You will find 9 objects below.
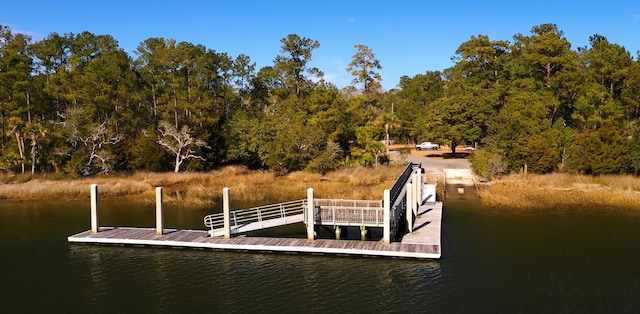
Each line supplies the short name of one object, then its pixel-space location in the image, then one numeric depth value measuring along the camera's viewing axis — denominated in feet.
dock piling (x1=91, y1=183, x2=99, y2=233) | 76.18
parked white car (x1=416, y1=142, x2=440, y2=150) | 244.01
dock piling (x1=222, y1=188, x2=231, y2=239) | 69.71
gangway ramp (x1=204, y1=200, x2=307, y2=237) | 74.33
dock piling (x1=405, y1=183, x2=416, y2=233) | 74.28
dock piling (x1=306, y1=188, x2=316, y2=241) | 68.70
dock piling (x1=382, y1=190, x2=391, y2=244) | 65.67
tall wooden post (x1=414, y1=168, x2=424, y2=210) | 91.11
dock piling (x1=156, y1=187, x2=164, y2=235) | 73.05
